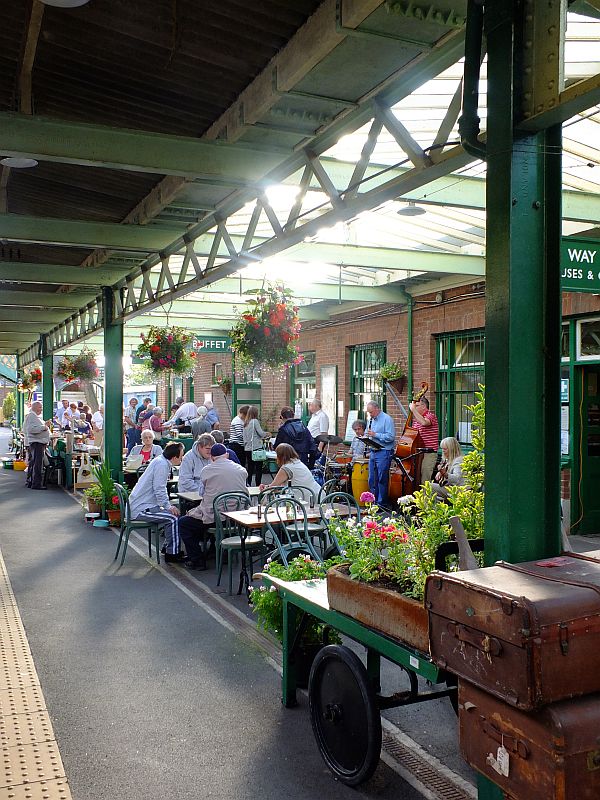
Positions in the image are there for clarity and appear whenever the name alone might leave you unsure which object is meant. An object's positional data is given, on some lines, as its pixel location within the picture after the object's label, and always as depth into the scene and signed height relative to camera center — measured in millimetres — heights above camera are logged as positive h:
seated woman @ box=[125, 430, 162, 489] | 11246 -865
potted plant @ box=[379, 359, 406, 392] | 13375 +522
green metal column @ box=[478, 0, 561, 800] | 2934 +394
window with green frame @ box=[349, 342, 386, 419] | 14496 +581
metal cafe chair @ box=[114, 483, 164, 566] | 8070 -1371
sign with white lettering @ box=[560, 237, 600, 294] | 4926 +954
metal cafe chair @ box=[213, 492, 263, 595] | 7129 -1377
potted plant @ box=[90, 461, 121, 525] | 10797 -1432
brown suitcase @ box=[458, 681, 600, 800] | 2293 -1148
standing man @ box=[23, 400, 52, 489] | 15430 -839
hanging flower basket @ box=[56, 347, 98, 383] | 21281 +1029
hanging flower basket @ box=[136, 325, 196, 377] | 12078 +879
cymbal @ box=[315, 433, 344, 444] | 13773 -708
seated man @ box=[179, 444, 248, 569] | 7867 -1005
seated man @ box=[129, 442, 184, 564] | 8211 -1155
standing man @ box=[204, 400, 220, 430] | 15873 -282
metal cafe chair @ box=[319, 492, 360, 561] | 5781 -1129
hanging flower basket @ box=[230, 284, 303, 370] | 9031 +926
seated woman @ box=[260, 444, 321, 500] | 8062 -785
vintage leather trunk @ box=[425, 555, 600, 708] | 2311 -774
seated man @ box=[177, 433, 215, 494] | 8819 -771
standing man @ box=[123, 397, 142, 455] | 18516 -802
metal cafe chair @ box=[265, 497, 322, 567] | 6402 -1216
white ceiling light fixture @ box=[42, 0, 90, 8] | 3375 +1883
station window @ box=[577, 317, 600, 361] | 9359 +832
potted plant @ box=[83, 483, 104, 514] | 11134 -1508
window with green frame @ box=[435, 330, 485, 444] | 11961 +422
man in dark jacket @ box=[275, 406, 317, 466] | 12227 -594
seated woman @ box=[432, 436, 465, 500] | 7966 -779
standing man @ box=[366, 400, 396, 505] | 11844 -863
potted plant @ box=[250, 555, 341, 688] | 4621 -1440
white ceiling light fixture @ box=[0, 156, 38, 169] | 5605 +1888
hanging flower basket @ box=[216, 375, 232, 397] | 21094 +533
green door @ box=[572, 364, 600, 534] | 9688 -672
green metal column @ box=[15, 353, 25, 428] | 31953 -124
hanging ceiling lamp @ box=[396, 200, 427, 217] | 7562 +2030
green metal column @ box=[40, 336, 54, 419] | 20453 +562
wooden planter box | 3158 -983
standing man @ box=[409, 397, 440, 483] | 11844 -381
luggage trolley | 3332 -1504
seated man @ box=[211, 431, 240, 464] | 10267 -528
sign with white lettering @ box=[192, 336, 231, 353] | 15789 +1283
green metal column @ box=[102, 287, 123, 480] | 11719 +53
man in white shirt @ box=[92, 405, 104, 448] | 17438 -654
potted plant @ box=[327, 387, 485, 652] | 3303 -793
